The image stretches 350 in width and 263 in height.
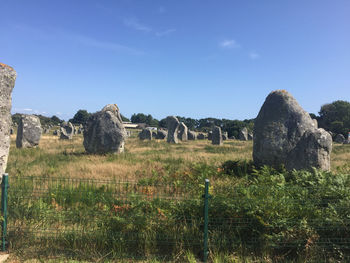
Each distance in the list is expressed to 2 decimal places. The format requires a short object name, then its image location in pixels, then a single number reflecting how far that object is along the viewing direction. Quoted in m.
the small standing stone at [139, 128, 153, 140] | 30.09
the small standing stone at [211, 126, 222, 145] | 24.91
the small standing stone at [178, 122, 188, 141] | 31.58
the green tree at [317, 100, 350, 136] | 49.88
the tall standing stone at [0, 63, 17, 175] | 5.09
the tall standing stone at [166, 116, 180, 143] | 25.73
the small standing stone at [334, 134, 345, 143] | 36.90
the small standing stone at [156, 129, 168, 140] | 34.16
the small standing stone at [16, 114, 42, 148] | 17.03
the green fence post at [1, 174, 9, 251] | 4.01
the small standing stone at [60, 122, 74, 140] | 28.23
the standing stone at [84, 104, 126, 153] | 13.85
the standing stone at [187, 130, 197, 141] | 34.62
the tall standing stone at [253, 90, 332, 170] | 9.03
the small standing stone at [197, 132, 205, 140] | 38.10
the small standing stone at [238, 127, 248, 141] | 38.54
